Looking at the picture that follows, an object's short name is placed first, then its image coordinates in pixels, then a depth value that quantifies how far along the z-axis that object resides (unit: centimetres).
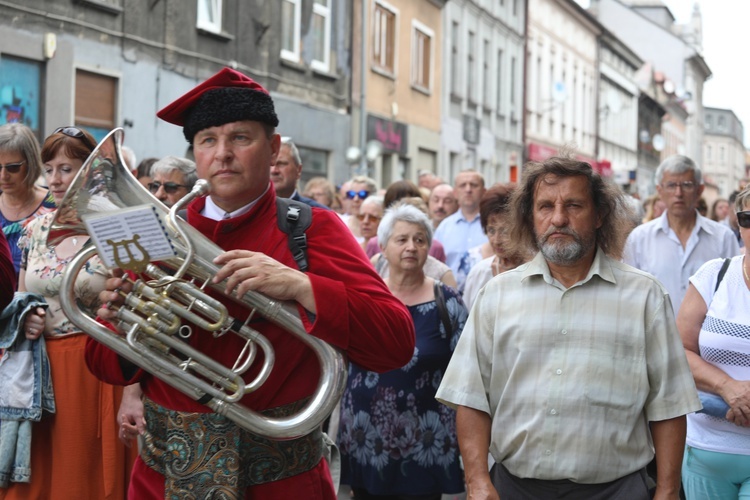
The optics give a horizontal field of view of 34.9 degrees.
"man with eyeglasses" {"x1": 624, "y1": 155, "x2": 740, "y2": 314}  806
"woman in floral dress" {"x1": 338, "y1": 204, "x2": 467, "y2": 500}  603
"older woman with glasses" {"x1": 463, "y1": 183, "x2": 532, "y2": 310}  734
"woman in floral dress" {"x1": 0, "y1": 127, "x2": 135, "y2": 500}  531
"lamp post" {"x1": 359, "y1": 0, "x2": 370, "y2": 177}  2388
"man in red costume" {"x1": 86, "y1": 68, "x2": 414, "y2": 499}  361
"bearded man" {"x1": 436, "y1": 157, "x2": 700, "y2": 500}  398
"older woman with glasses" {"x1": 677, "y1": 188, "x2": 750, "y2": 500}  488
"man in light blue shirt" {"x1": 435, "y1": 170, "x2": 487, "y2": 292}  1039
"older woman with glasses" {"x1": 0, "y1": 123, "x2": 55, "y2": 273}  583
